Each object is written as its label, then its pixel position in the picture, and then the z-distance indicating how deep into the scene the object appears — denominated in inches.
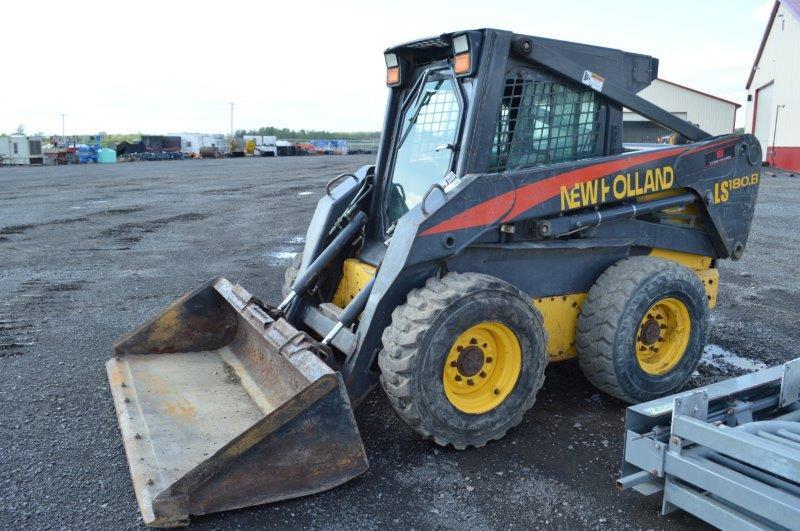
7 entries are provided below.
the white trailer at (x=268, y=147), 2500.0
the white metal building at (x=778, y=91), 1083.3
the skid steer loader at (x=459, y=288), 139.1
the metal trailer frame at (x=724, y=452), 109.3
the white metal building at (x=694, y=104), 1438.2
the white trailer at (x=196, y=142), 2391.7
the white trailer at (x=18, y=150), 1743.4
